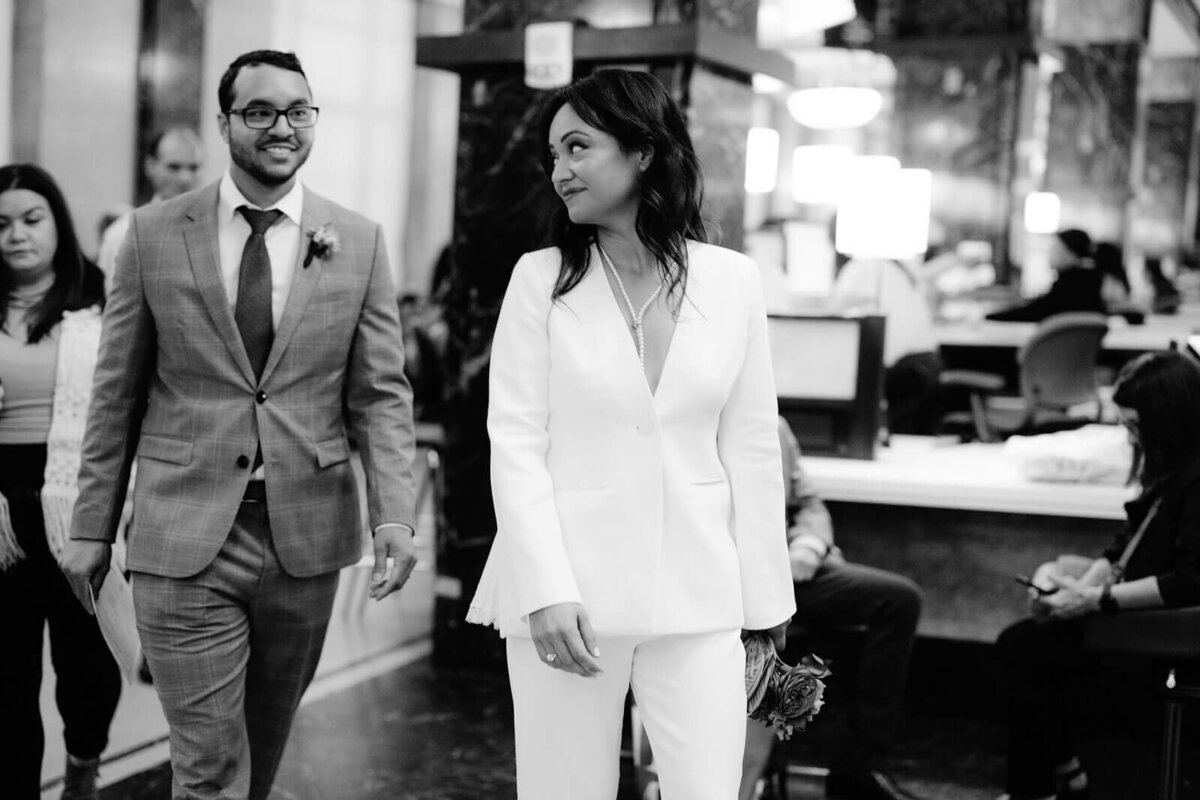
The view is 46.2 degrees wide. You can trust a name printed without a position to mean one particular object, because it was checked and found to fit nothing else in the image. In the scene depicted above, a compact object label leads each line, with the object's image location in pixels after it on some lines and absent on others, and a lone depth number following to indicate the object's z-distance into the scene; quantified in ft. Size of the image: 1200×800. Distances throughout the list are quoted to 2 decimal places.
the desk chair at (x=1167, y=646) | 10.59
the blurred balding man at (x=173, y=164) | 16.67
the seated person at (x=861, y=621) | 12.57
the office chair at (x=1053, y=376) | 25.09
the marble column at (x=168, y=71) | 30.19
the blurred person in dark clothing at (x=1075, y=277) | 29.91
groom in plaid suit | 8.54
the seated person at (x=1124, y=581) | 11.25
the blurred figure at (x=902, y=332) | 23.89
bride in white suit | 7.00
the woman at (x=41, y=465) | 10.63
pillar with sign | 15.10
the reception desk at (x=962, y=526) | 14.46
